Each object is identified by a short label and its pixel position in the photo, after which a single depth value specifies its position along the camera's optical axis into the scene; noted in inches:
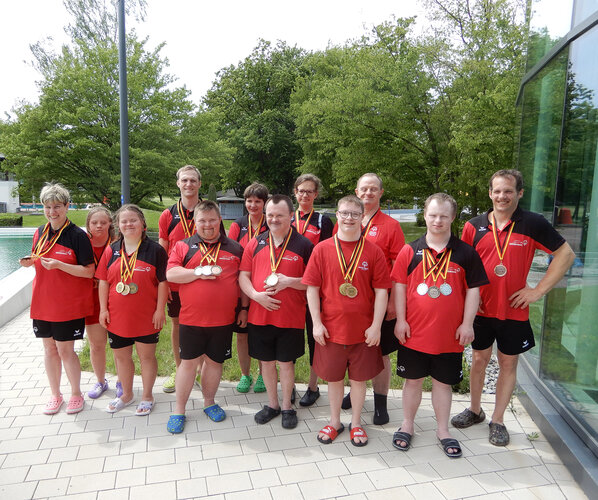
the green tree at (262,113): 1320.1
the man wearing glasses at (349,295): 133.6
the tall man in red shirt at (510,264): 133.8
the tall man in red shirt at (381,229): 148.9
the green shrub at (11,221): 1044.0
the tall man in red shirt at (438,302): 129.0
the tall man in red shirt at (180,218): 170.1
